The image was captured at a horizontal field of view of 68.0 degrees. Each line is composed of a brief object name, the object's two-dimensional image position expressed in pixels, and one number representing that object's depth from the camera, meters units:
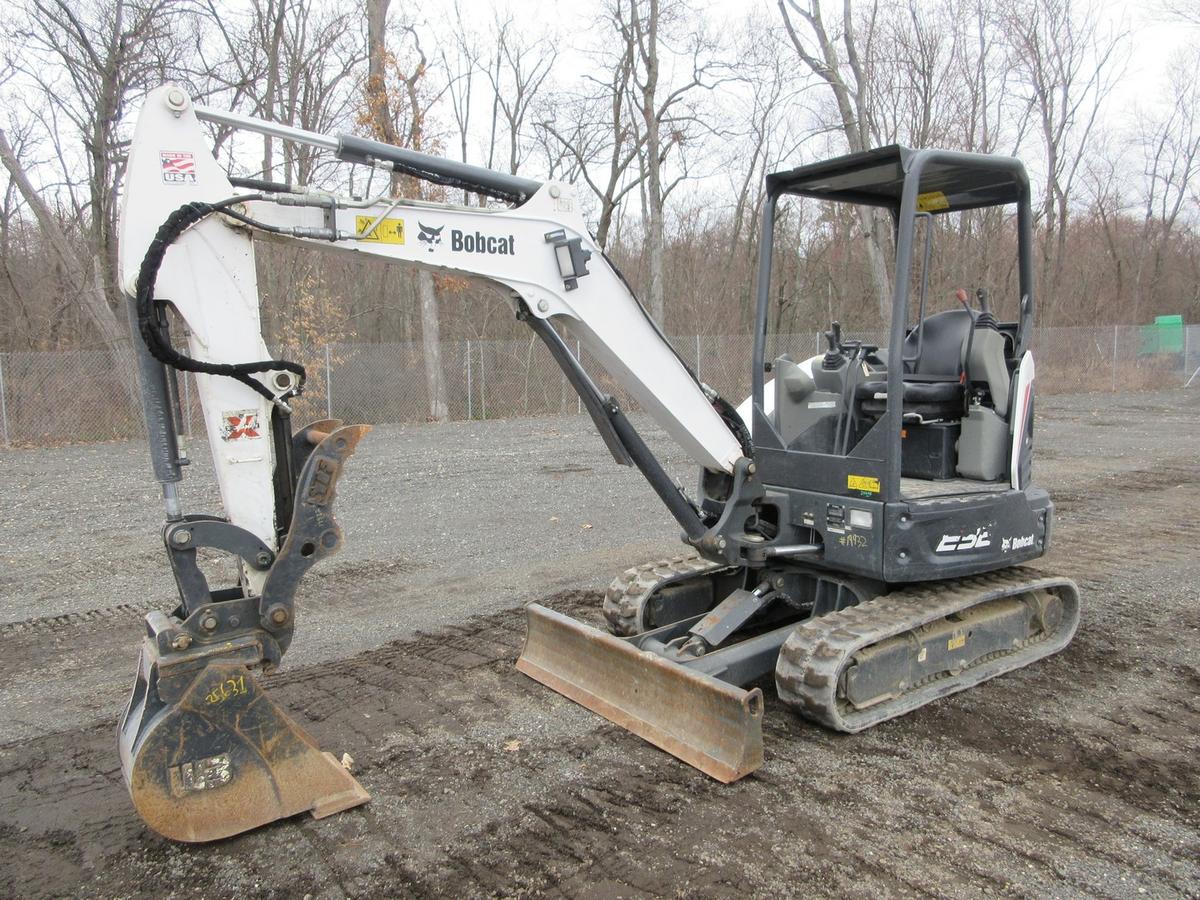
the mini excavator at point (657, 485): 3.23
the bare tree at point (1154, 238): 37.81
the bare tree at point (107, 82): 18.59
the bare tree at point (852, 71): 23.06
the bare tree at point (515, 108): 29.06
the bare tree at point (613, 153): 27.09
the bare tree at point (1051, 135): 31.08
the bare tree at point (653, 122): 22.45
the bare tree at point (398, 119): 18.59
